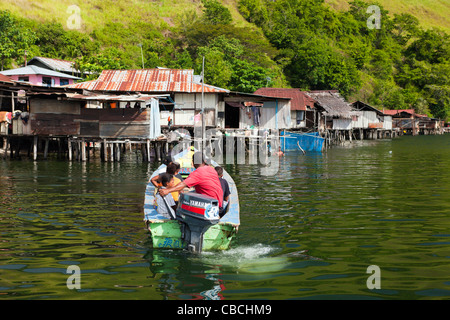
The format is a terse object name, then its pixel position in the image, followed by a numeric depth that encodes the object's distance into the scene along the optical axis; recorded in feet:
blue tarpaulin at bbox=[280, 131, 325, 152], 130.11
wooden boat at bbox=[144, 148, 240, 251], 29.89
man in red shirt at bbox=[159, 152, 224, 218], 29.63
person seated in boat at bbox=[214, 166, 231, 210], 34.55
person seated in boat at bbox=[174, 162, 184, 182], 34.07
